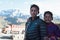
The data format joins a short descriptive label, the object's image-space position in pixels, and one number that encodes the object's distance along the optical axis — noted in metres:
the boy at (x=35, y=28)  1.91
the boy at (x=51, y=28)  2.03
